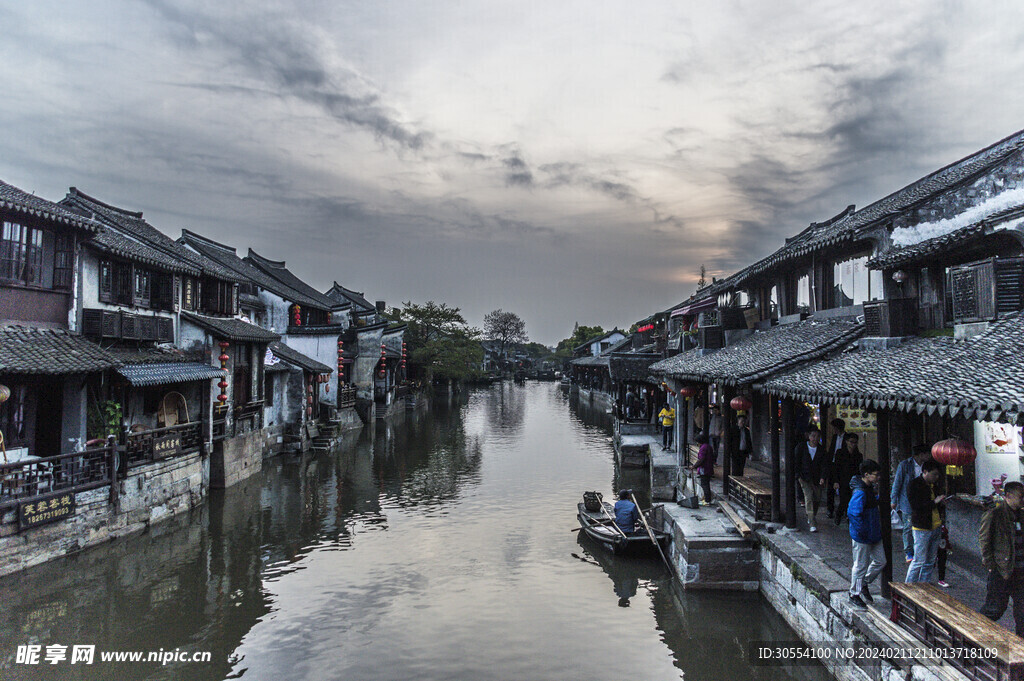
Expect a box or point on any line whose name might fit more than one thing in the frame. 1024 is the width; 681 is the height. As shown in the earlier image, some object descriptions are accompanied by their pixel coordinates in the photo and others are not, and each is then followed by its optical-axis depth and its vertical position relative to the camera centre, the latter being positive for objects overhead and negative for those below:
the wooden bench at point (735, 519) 11.24 -3.10
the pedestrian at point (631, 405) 30.12 -1.92
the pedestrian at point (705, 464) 14.58 -2.40
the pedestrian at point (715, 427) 17.12 -1.71
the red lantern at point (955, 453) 7.41 -1.06
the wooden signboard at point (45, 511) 11.62 -2.96
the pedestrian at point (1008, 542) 6.70 -1.98
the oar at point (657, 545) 13.05 -3.94
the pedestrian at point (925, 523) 7.77 -2.06
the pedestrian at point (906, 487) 8.34 -1.69
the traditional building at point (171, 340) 15.61 +0.84
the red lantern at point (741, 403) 13.98 -0.83
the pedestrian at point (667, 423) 23.25 -2.18
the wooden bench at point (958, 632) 5.58 -2.73
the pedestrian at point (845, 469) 10.89 -1.90
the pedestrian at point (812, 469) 11.02 -1.90
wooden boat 13.32 -3.97
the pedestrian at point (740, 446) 15.16 -2.05
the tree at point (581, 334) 96.38 +5.57
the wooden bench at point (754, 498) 11.54 -2.66
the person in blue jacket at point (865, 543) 7.86 -2.35
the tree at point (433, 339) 53.50 +2.69
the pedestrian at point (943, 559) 8.35 -2.73
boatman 13.73 -3.48
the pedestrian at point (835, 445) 11.35 -1.60
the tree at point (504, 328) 110.38 +7.51
